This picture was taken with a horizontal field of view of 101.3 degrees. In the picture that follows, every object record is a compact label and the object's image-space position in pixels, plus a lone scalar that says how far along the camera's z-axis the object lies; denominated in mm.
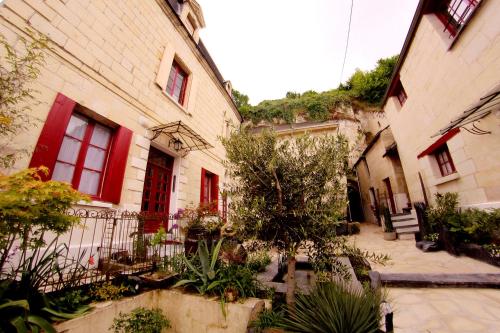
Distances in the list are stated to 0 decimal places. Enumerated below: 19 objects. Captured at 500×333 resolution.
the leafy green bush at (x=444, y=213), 5346
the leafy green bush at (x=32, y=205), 1908
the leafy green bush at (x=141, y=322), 2693
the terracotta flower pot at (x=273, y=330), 2260
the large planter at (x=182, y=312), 2463
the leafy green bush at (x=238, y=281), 3000
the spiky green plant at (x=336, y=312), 1973
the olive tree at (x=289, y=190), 2527
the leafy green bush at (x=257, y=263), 3568
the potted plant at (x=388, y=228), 7898
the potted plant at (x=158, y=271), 3252
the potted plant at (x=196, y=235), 4012
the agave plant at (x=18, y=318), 1886
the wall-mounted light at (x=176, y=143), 6325
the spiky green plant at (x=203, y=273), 3138
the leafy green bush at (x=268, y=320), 2426
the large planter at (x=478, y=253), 4098
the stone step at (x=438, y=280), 3328
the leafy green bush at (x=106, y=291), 2795
